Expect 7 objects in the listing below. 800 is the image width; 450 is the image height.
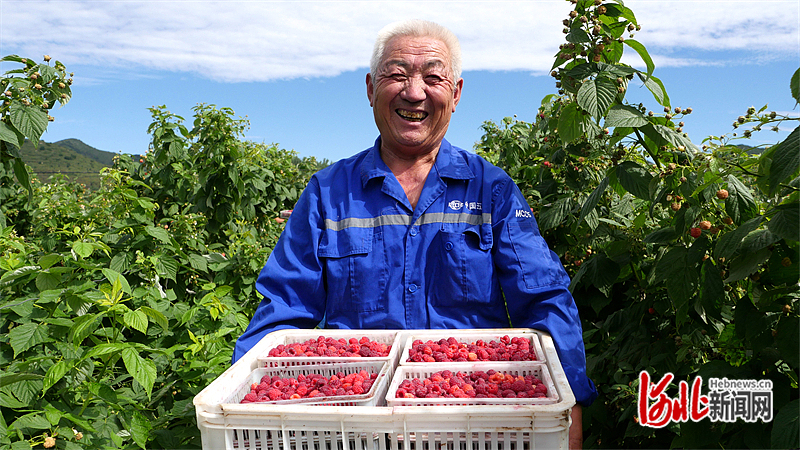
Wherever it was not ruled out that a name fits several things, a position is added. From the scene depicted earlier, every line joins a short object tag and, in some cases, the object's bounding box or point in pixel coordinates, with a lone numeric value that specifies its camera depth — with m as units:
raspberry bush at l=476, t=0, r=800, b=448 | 1.78
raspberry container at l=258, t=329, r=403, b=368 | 2.17
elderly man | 2.34
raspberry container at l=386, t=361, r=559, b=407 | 1.74
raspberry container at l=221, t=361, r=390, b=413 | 1.58
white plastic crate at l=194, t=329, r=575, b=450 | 1.42
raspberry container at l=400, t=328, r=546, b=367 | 2.10
